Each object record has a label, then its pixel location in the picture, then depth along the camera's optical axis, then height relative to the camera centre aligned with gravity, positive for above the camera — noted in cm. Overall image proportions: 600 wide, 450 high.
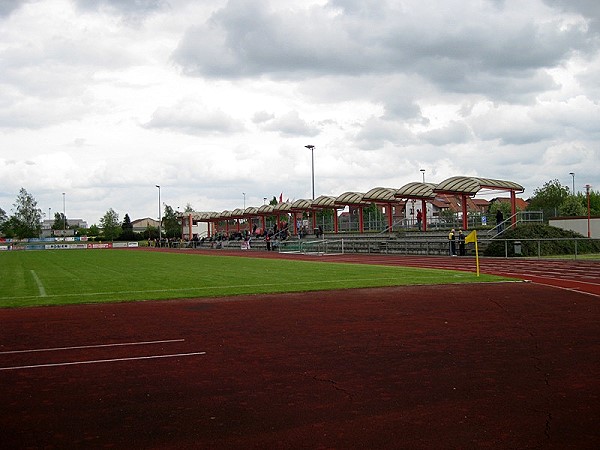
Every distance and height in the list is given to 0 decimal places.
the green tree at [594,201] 8702 +257
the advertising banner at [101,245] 10204 -139
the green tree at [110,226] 13892 +240
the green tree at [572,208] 7094 +142
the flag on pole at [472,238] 2358 -50
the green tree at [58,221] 18592 +486
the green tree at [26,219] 13050 +413
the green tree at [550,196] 8338 +330
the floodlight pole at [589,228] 4142 -50
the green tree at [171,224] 13625 +230
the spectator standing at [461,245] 3806 -122
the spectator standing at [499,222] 4108 +8
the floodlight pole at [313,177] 7013 +729
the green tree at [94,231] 15738 +143
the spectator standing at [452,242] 3872 -103
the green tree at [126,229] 13261 +139
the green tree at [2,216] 17378 +644
